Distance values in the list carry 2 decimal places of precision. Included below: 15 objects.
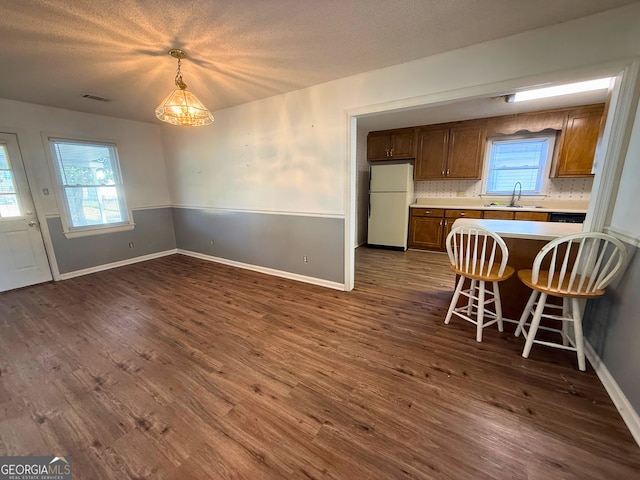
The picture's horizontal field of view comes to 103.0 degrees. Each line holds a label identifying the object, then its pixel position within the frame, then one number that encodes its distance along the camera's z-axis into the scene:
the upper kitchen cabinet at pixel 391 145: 5.00
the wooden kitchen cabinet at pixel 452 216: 4.47
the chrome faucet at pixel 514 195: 4.50
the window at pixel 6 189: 3.32
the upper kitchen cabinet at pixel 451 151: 4.51
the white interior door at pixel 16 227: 3.35
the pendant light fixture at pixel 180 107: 2.19
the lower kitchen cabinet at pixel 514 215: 4.02
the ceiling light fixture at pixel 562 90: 2.59
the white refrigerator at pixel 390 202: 4.92
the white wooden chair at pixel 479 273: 2.10
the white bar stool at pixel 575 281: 1.71
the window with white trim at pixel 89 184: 3.83
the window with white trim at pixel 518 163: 4.32
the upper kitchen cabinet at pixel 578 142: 3.79
